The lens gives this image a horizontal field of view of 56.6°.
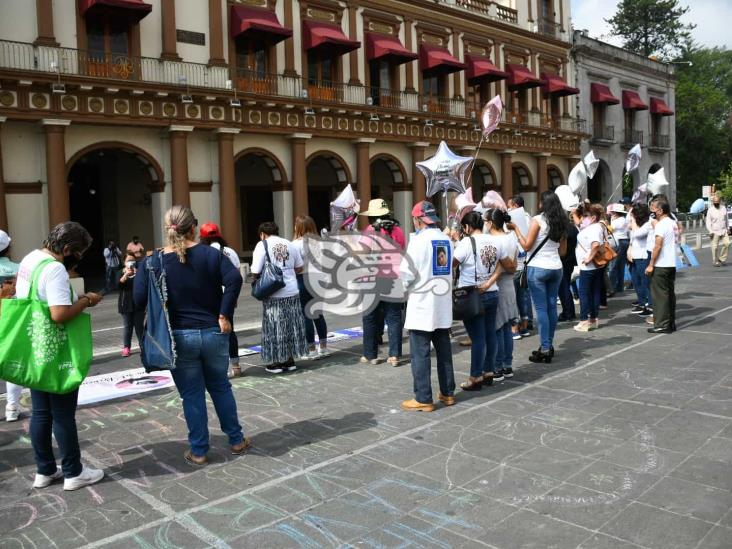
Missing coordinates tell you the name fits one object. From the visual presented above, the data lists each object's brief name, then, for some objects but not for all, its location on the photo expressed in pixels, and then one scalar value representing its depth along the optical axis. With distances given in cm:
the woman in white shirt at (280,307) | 734
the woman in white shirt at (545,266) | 734
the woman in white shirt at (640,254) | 985
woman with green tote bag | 424
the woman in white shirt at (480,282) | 620
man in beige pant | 1716
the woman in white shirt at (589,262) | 900
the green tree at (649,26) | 5341
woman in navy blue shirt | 468
